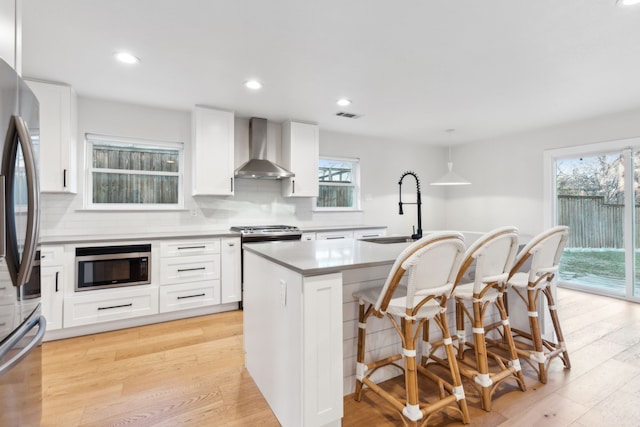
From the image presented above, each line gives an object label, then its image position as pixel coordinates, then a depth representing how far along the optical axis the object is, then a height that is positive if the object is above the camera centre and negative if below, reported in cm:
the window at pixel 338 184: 510 +55
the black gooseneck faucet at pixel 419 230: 276 -13
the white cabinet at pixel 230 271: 356 -63
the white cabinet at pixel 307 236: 405 -26
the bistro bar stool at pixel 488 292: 178 -48
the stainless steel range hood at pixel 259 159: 395 +77
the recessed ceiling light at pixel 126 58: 249 +131
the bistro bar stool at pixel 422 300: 147 -44
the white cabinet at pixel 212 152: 369 +79
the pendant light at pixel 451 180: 417 +49
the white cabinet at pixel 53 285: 276 -60
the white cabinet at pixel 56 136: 296 +80
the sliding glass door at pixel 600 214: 398 +1
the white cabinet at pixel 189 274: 327 -62
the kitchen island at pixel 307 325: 149 -58
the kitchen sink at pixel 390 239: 290 -22
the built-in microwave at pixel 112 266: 291 -47
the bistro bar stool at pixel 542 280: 208 -46
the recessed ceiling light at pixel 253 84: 305 +133
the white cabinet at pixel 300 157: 431 +83
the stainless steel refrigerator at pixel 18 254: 100 -12
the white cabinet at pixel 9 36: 115 +71
